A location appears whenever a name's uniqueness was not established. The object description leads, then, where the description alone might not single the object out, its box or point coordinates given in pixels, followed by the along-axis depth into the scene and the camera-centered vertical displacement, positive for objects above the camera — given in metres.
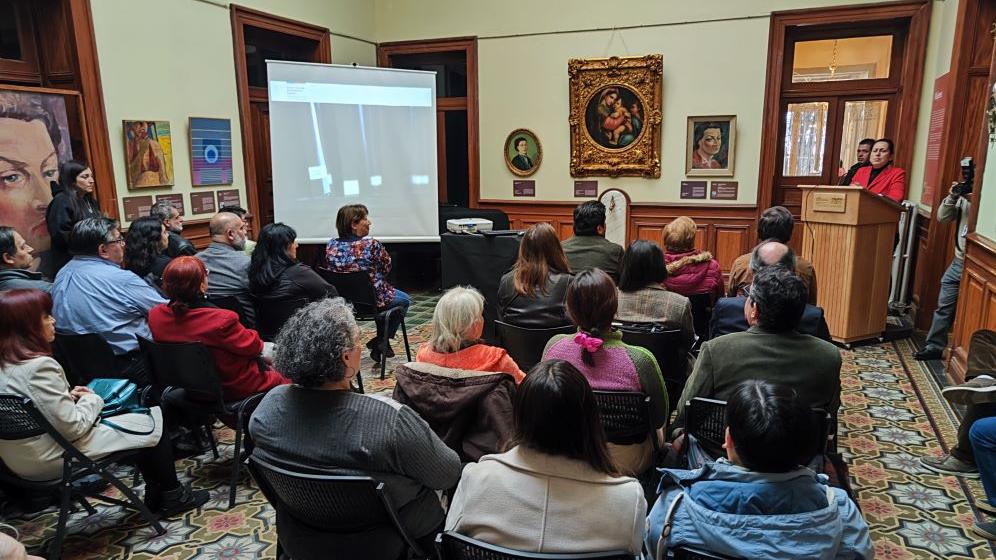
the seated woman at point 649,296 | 2.81 -0.59
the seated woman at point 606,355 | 2.13 -0.65
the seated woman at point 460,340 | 2.17 -0.60
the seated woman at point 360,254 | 4.41 -0.61
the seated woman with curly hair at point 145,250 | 3.74 -0.49
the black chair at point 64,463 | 2.13 -1.09
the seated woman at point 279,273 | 3.66 -0.62
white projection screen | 6.32 +0.20
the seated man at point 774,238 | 3.44 -0.43
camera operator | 4.43 -0.76
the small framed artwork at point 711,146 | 6.72 +0.19
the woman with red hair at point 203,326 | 2.70 -0.69
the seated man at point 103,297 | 3.02 -0.62
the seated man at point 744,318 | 2.81 -0.67
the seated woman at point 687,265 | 3.76 -0.60
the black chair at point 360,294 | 4.30 -0.87
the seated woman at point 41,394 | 2.18 -0.79
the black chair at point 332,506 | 1.54 -0.86
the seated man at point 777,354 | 2.08 -0.63
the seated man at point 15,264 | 3.00 -0.48
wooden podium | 4.64 -0.68
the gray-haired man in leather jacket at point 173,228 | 4.16 -0.41
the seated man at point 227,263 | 3.75 -0.58
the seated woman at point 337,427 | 1.61 -0.67
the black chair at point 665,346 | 2.72 -0.78
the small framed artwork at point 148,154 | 4.91 +0.11
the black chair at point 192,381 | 2.67 -0.93
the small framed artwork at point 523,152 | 7.50 +0.15
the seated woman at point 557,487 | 1.32 -0.68
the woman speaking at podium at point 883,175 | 5.64 -0.11
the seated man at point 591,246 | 3.83 -0.50
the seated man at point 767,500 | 1.28 -0.71
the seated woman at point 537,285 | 3.16 -0.61
